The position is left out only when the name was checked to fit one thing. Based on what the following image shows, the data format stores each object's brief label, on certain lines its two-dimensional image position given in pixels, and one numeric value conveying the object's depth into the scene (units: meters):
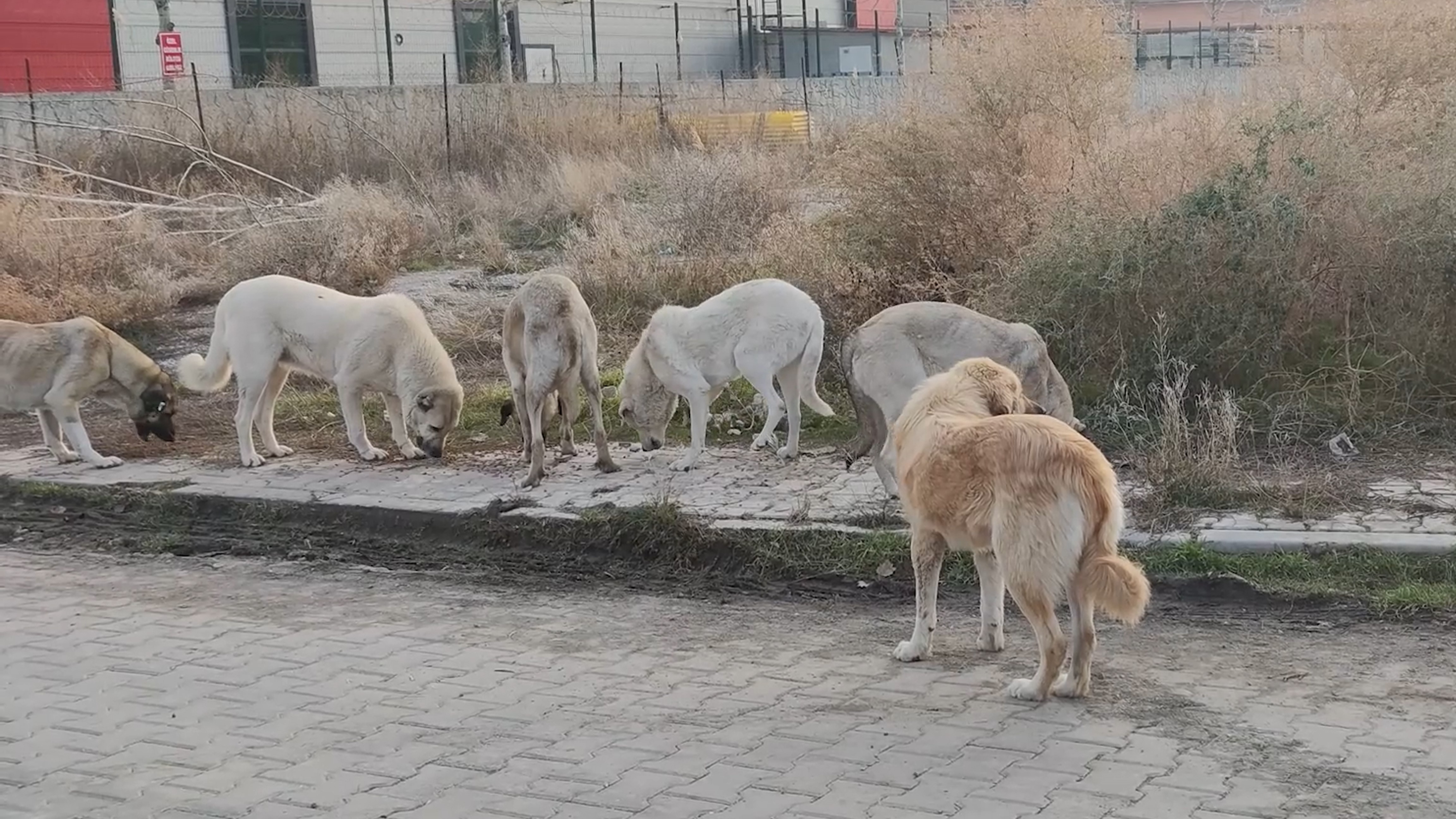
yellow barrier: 22.03
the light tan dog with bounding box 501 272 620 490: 8.80
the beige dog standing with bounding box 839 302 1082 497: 7.55
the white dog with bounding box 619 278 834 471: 8.79
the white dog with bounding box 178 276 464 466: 9.42
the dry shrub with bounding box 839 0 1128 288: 11.02
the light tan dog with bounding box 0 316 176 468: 9.83
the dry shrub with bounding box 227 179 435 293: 14.40
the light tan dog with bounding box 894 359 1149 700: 4.90
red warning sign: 27.64
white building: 30.47
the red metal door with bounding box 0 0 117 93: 27.30
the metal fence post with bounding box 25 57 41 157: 18.94
